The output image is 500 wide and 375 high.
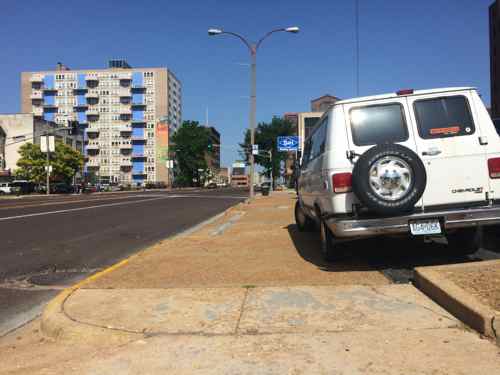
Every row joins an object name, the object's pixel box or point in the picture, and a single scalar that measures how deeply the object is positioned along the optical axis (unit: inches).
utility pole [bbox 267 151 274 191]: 2625.0
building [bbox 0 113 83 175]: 3017.0
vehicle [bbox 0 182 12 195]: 2225.6
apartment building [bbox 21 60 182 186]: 4377.5
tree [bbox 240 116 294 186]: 2810.0
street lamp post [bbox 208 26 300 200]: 1124.5
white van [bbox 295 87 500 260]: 201.2
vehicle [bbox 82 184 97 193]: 2434.2
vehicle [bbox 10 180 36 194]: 2180.9
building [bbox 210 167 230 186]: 6591.5
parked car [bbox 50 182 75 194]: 2279.7
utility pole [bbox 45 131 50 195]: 2046.1
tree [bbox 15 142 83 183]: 2549.2
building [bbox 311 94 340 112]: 4522.6
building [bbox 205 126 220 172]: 6697.8
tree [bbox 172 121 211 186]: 4360.2
